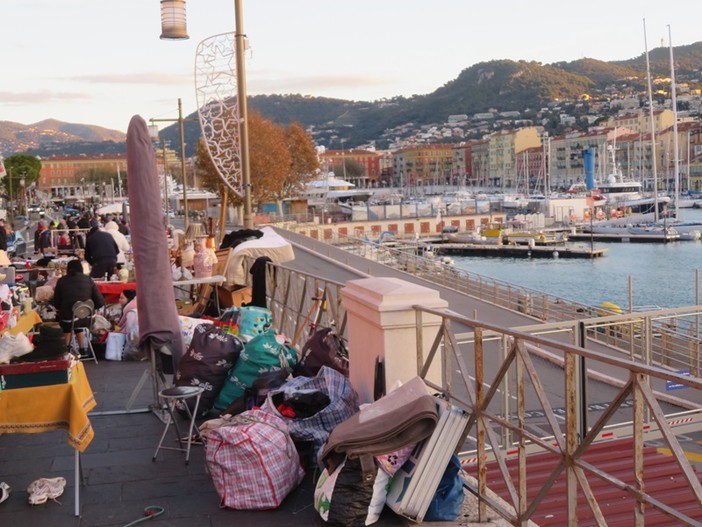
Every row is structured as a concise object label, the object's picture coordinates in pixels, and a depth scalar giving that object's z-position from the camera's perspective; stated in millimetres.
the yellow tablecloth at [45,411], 5246
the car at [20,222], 55603
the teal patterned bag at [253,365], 6741
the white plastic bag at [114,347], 10320
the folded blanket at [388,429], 4473
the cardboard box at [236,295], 11984
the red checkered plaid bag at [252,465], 5059
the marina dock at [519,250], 79812
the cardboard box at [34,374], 5270
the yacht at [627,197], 112625
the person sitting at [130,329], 10250
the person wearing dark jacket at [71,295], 10211
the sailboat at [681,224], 86562
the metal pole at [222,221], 16594
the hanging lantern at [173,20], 11555
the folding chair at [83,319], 10008
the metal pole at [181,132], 35031
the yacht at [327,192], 109625
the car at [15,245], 21328
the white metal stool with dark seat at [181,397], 5922
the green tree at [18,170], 83750
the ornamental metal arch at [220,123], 13602
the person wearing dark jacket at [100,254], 14069
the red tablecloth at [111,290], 12672
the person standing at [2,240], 16903
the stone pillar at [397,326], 5422
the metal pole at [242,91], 12945
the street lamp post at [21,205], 80938
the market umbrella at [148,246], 7328
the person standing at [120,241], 15928
